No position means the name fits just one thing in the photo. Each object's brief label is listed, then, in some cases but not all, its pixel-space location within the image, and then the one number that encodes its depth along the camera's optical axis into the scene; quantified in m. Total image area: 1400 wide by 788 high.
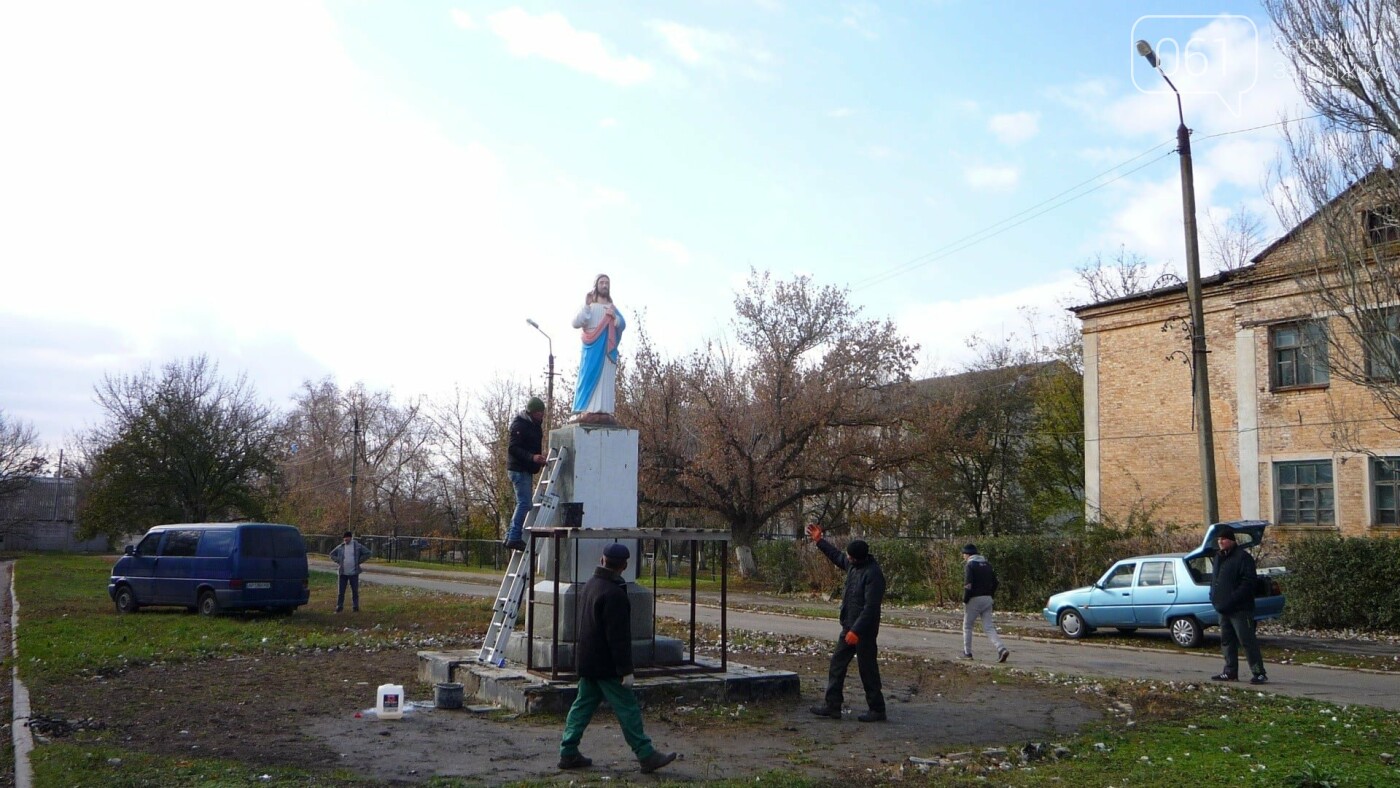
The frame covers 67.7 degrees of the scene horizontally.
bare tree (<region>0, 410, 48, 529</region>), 58.25
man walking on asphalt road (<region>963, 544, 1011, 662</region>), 15.55
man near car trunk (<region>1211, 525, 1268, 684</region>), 12.42
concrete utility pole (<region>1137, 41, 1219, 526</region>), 19.56
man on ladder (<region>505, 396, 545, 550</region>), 12.26
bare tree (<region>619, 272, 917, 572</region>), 34.59
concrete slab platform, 10.09
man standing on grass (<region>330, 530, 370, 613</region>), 22.92
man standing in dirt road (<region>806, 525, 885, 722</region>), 9.95
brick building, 27.34
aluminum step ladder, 11.56
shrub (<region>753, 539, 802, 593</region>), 32.91
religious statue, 12.45
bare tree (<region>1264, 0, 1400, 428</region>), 18.36
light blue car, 17.52
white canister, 9.91
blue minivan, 20.75
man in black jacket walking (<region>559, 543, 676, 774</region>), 7.73
